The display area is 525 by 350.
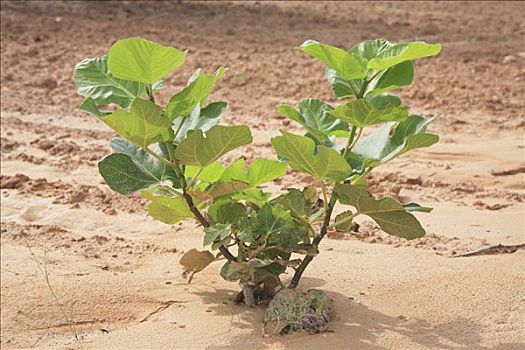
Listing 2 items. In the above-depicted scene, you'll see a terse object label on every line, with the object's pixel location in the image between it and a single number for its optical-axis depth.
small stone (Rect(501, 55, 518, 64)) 10.86
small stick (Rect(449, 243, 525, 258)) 5.22
